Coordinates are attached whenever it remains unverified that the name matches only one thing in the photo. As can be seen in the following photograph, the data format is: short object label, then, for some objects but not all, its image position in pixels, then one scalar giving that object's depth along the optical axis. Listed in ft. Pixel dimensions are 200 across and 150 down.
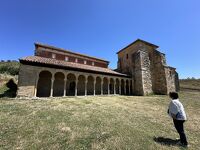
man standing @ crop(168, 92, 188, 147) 11.51
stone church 47.67
